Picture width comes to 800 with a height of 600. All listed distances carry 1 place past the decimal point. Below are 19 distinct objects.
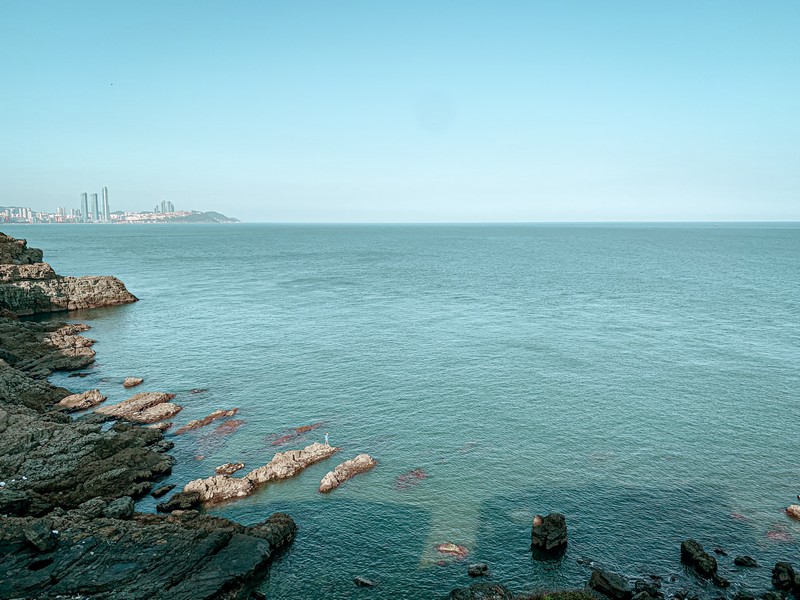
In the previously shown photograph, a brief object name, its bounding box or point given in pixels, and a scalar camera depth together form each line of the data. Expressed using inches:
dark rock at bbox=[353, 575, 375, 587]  1396.4
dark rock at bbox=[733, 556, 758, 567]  1450.5
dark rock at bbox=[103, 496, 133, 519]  1555.1
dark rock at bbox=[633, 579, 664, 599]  1339.8
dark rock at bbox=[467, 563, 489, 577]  1432.1
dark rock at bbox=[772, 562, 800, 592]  1353.3
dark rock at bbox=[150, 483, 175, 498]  1779.0
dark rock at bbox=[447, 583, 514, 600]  1285.7
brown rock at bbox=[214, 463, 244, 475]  1932.8
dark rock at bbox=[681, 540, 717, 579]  1413.6
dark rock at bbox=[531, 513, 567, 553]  1520.7
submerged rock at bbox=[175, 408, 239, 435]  2295.8
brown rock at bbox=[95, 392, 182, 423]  2381.9
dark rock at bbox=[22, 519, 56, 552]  1314.0
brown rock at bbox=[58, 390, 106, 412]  2450.8
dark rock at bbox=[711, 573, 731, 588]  1378.0
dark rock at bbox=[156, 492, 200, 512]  1691.7
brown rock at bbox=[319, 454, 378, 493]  1852.9
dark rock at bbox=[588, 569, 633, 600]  1320.1
